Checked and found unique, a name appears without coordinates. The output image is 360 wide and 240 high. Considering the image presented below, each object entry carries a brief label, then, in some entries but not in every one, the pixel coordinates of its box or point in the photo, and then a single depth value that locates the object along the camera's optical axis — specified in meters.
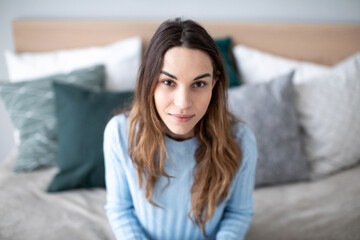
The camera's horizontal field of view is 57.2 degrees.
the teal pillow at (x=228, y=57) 1.67
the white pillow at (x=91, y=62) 1.69
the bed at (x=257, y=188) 1.21
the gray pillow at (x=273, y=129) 1.40
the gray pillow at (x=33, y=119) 1.49
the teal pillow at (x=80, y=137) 1.37
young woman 0.80
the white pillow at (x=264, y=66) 1.70
